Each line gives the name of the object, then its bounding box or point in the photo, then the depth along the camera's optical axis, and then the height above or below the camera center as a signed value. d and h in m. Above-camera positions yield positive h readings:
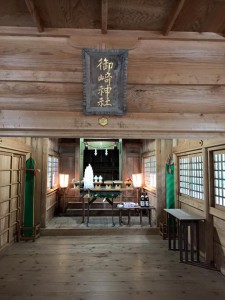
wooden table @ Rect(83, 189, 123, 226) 7.32 -0.87
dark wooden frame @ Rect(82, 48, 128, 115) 2.57 +0.99
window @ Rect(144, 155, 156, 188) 7.63 -0.18
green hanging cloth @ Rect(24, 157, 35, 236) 6.11 -0.80
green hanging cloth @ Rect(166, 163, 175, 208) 6.28 -0.58
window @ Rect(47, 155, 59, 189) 7.69 -0.17
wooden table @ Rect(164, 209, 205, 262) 4.66 -1.32
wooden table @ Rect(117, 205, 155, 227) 6.78 -1.26
